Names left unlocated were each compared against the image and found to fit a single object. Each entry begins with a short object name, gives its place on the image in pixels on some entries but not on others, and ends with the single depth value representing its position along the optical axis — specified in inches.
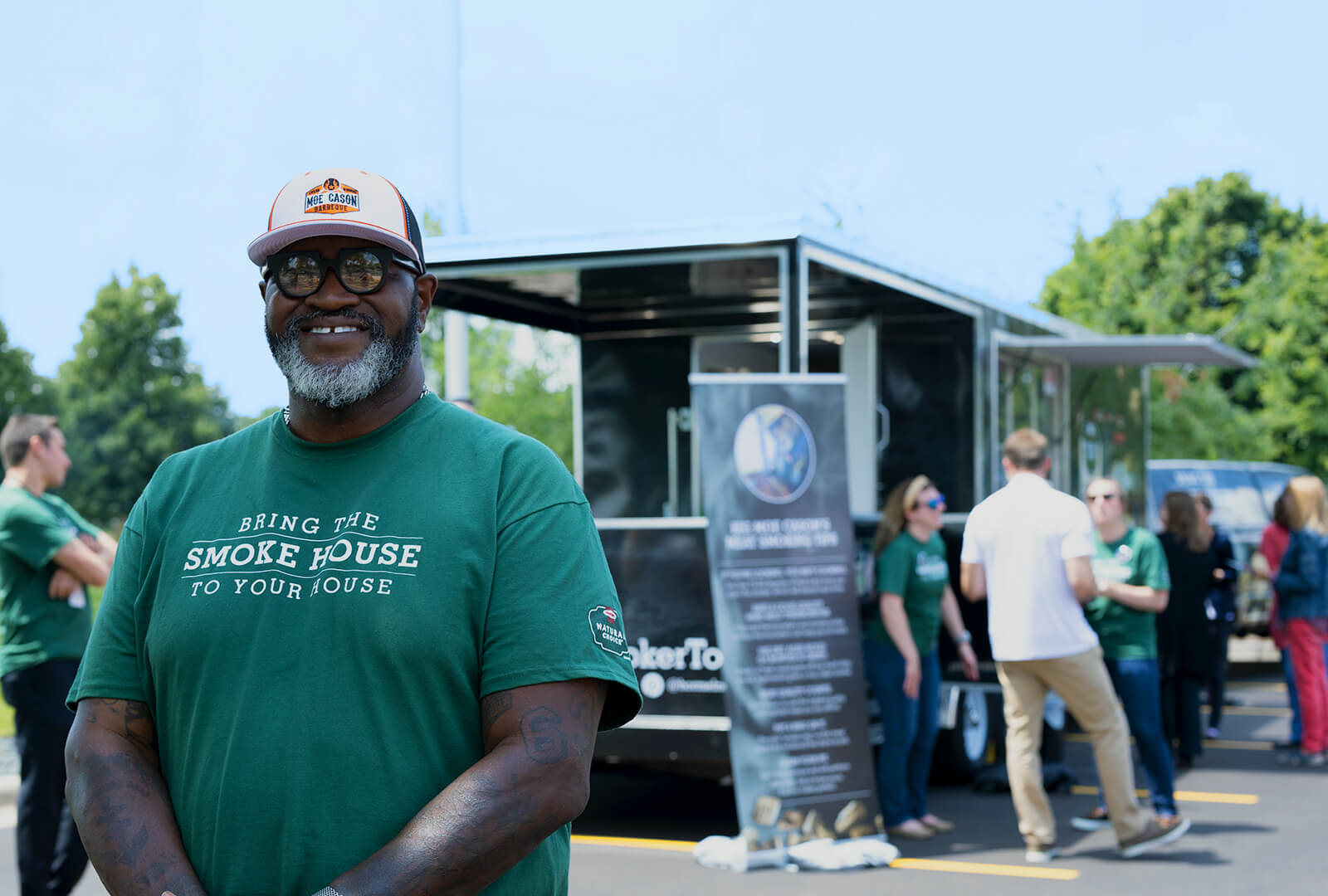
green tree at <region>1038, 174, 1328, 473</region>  994.7
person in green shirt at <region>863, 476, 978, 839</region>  296.5
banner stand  273.0
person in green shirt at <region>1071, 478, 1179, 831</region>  292.8
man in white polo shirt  264.4
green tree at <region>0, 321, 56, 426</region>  2151.8
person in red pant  391.2
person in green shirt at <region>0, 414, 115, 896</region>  207.2
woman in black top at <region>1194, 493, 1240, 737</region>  428.1
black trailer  287.3
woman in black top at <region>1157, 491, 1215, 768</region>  365.7
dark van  580.4
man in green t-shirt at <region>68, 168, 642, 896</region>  75.3
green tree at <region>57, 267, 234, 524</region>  2758.4
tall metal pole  497.7
